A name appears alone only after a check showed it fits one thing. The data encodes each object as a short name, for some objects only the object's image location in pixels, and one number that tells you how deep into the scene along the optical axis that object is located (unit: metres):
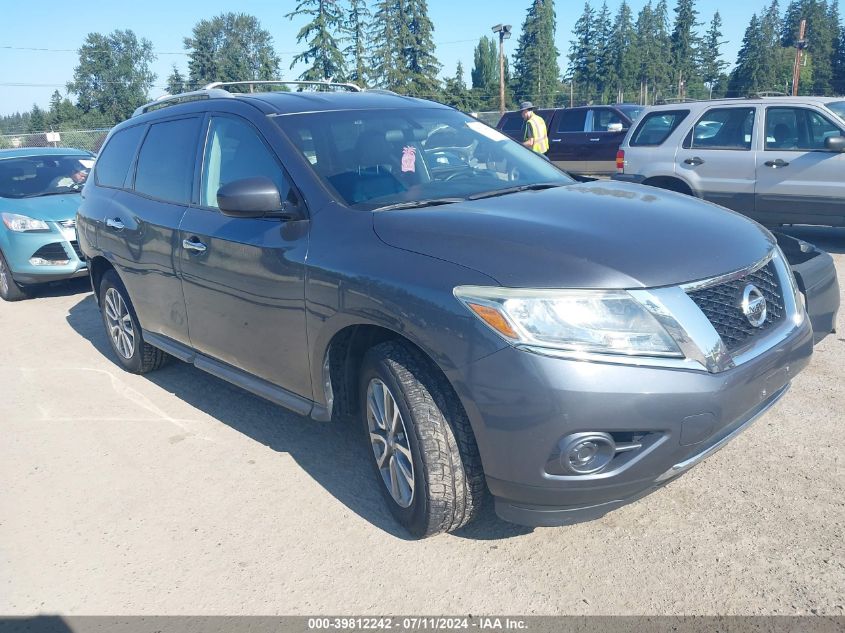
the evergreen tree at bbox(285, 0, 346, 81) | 42.53
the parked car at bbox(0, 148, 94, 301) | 8.05
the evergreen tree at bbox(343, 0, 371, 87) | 47.44
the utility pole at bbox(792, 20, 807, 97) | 31.49
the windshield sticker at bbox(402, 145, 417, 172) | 3.64
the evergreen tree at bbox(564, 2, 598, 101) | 78.94
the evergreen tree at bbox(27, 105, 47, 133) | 56.72
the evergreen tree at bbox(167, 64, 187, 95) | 68.06
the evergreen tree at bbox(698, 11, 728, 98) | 82.38
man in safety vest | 11.59
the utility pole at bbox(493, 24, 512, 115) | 27.38
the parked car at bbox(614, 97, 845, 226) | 7.95
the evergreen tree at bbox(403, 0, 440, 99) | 54.69
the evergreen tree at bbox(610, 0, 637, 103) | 78.62
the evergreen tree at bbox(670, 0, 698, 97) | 79.88
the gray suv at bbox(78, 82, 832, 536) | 2.46
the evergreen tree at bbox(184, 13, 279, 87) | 73.00
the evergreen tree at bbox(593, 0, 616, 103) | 78.31
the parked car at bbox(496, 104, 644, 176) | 16.06
